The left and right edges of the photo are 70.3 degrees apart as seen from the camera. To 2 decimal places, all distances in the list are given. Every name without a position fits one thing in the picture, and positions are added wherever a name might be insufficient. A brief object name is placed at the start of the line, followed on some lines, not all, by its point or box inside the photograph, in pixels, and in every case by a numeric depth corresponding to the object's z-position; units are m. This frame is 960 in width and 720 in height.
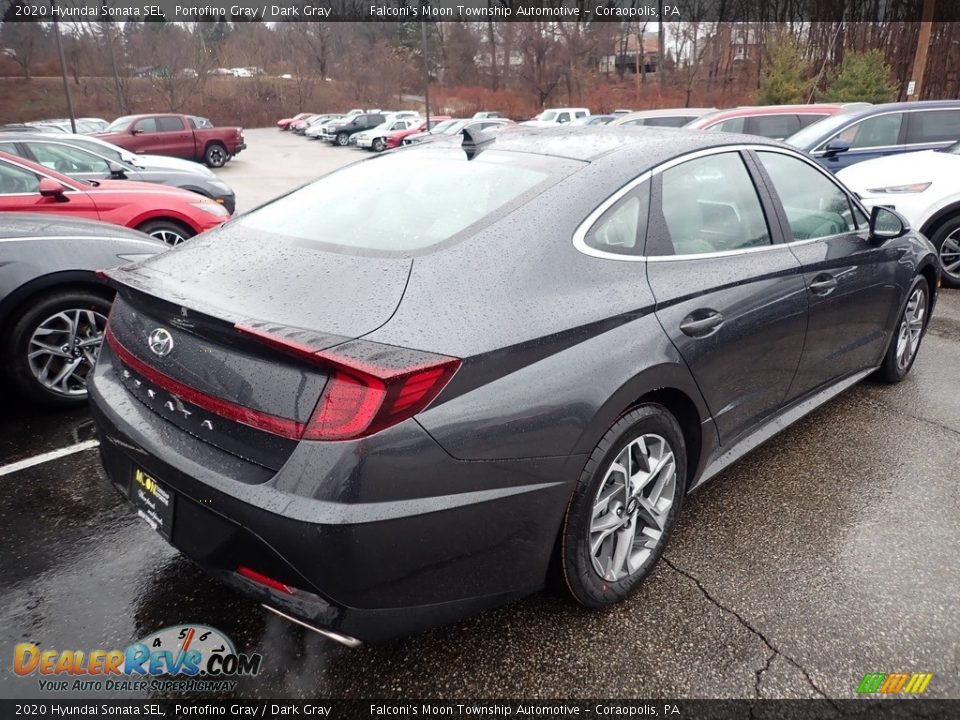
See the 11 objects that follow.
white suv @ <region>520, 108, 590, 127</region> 26.53
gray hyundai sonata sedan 1.71
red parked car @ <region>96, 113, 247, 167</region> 21.88
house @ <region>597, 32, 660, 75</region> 50.88
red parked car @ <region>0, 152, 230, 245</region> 5.62
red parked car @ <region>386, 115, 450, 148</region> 31.36
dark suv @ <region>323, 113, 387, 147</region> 34.84
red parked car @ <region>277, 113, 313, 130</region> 47.41
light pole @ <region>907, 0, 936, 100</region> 16.73
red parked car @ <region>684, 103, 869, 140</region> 10.42
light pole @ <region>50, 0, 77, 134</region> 26.04
